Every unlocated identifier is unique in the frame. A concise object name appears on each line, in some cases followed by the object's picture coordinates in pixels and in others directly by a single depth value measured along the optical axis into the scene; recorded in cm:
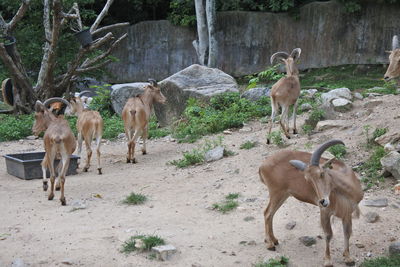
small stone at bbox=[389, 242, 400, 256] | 621
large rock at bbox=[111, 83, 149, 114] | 1662
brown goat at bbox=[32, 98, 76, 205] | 901
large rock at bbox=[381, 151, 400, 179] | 816
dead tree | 1608
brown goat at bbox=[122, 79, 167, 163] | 1195
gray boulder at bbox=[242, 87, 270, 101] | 1491
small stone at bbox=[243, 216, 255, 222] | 764
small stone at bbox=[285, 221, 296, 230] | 727
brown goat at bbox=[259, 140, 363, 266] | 611
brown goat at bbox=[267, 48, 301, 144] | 1114
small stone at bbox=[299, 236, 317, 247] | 680
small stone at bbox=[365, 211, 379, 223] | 714
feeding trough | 1055
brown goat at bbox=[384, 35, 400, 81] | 1060
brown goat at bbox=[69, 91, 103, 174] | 1141
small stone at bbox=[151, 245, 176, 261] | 646
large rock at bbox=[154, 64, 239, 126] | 1491
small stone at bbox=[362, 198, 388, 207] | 755
